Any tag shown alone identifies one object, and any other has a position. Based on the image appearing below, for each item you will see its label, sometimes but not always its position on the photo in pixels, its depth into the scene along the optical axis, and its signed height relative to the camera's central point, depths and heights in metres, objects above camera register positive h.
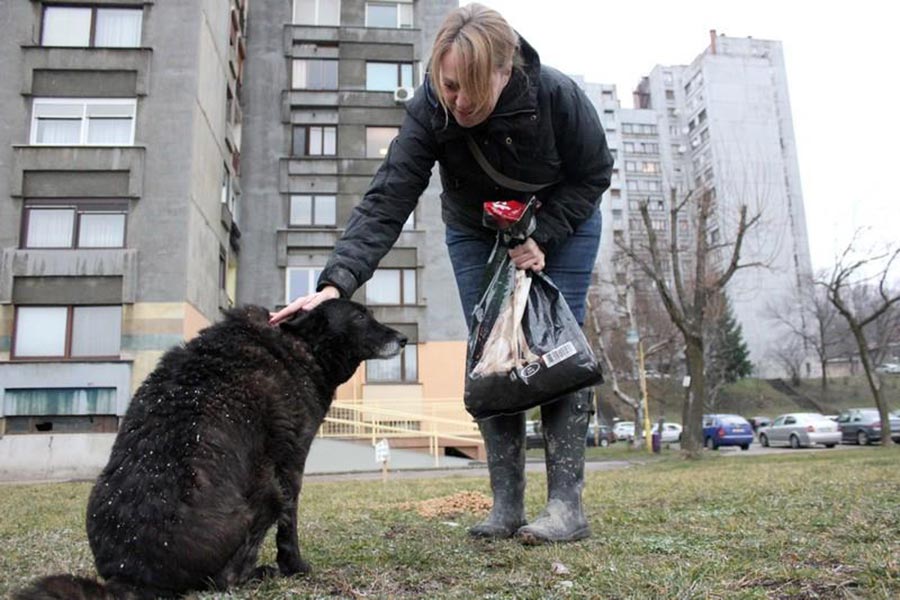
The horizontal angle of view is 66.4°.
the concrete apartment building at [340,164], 27.61 +10.64
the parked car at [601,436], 42.08 -1.08
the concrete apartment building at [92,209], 19.84 +6.58
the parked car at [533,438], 33.03 -0.84
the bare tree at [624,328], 33.84 +5.15
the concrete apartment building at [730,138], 71.69 +32.41
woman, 3.08 +1.18
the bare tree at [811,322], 59.69 +8.46
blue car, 32.53 -0.79
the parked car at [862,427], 28.40 -0.57
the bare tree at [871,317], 23.41 +3.82
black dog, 2.27 -0.14
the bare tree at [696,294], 20.28 +3.63
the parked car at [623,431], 48.54 -0.87
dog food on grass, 4.92 -0.62
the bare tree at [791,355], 66.54 +5.84
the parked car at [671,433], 45.00 -1.03
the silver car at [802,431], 29.86 -0.73
